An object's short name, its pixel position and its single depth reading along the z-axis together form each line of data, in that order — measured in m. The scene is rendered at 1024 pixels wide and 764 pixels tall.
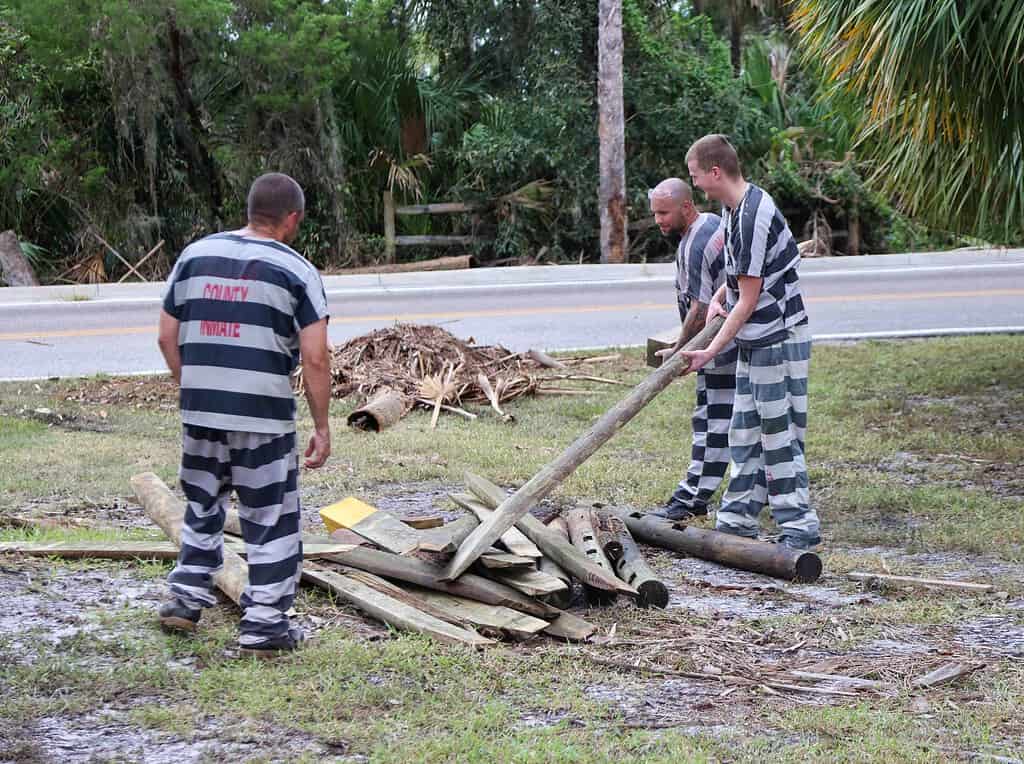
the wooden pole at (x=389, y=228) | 21.50
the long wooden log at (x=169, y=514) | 5.24
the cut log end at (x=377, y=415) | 9.82
